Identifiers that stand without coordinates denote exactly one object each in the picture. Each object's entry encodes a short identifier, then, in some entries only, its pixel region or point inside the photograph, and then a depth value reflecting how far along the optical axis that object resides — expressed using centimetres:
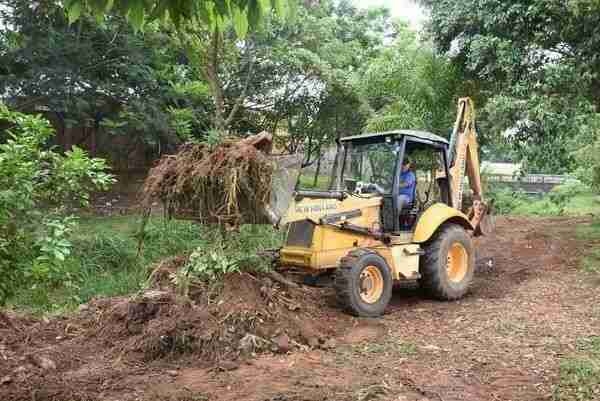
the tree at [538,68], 954
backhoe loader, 664
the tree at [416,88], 1317
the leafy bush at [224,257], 578
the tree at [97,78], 1111
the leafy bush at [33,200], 376
